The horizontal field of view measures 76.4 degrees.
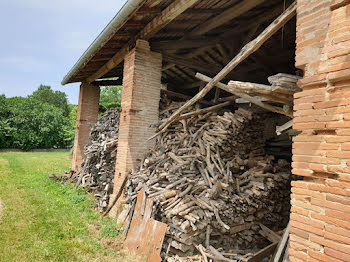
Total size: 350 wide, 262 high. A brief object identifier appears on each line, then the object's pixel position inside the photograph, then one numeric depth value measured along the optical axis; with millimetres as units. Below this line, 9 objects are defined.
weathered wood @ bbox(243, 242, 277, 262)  4770
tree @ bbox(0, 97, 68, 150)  28750
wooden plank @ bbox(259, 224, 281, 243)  5546
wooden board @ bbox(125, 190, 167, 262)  4812
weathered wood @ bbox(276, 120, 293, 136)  3471
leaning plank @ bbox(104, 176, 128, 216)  6999
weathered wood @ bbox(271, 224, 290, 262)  4044
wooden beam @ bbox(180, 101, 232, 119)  7002
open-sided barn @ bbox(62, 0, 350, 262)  2471
